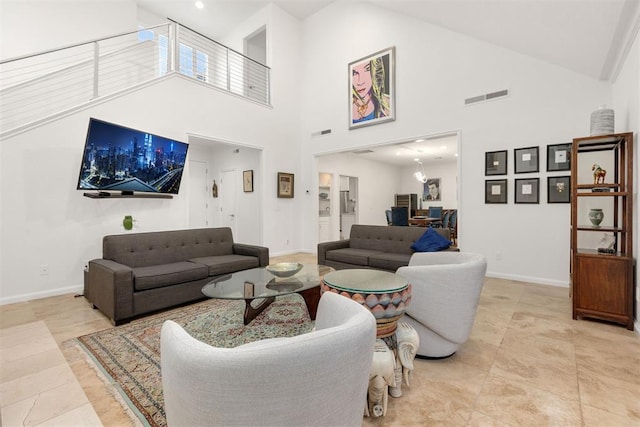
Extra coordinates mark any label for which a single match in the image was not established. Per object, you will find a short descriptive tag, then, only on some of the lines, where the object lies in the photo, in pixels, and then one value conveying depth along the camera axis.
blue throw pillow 3.63
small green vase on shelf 2.88
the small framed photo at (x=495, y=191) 4.41
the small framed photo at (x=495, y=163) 4.39
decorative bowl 2.90
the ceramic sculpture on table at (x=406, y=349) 1.66
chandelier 10.67
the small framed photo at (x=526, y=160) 4.16
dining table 8.13
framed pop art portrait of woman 5.59
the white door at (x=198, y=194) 7.32
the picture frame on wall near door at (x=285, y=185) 6.58
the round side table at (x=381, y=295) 1.60
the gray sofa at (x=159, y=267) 2.72
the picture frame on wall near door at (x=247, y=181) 6.79
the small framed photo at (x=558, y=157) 3.93
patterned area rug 1.71
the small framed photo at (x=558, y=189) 3.94
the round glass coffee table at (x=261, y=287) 2.31
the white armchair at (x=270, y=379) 0.75
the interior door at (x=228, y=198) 7.28
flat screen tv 3.62
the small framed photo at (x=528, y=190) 4.16
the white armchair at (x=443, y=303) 1.93
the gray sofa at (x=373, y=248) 3.85
